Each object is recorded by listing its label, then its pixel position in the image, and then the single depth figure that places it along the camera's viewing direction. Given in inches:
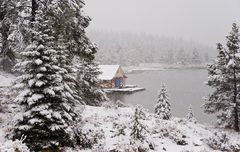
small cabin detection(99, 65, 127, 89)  2751.0
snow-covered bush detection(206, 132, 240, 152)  491.9
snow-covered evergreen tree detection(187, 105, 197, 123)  1253.9
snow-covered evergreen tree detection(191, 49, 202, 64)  5885.8
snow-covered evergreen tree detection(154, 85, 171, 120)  1241.1
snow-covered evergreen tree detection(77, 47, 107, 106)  1110.4
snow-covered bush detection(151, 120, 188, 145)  499.5
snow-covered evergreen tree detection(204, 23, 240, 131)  903.7
